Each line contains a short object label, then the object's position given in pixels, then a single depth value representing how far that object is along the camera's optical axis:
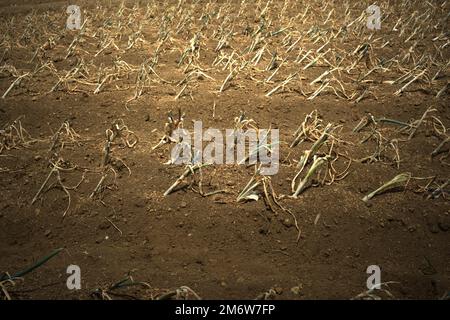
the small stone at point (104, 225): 2.03
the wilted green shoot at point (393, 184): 2.12
